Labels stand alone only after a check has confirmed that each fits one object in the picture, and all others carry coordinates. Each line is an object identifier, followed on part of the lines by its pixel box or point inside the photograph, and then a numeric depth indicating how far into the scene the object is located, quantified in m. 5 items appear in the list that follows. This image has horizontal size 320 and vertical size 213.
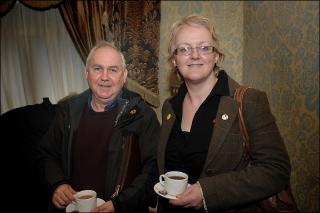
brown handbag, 1.04
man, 1.07
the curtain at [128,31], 1.86
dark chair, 1.27
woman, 1.01
